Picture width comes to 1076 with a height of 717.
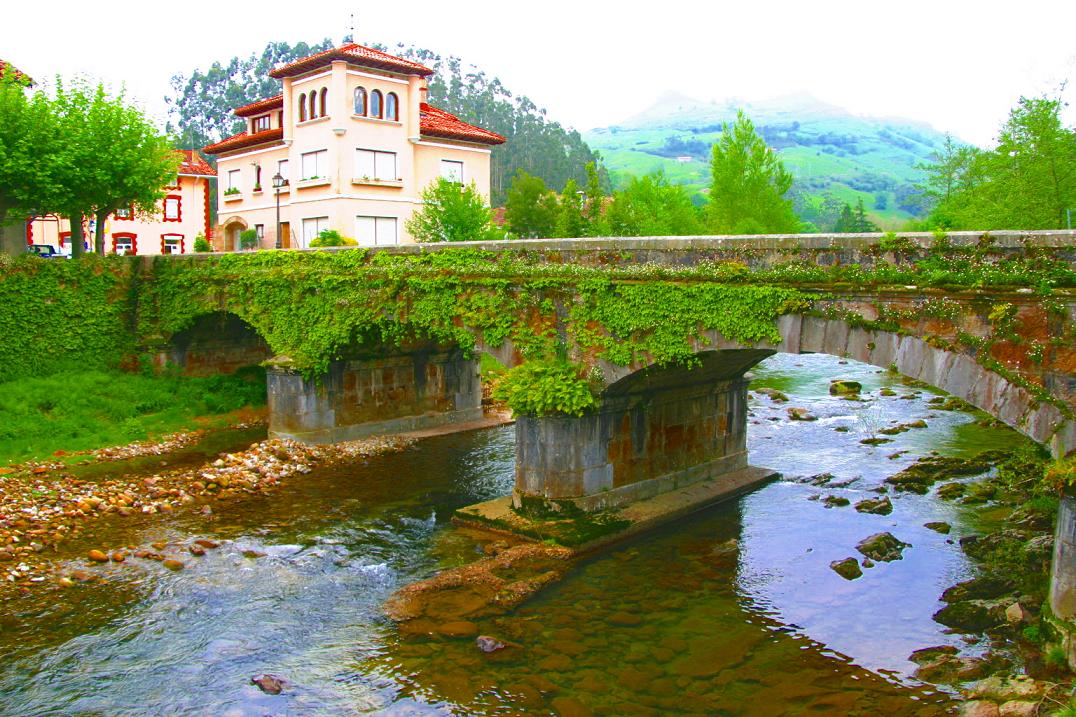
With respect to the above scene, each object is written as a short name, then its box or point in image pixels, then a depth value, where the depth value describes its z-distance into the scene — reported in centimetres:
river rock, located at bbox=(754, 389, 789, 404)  3784
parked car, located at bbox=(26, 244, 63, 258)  4612
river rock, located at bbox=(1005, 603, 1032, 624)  1520
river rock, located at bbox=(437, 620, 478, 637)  1584
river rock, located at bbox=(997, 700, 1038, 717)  1200
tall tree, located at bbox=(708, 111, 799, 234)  4541
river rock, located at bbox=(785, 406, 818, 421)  3406
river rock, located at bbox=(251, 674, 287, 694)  1399
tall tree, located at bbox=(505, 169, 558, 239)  4778
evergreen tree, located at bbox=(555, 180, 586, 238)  4403
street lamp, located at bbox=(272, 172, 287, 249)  3484
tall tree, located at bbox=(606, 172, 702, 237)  4591
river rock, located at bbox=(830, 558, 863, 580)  1842
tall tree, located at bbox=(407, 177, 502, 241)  3553
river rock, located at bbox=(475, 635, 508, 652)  1521
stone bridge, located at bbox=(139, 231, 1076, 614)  1434
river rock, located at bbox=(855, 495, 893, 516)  2247
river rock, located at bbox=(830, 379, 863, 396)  3894
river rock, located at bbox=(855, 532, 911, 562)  1936
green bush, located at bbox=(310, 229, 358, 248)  3372
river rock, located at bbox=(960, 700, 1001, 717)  1243
